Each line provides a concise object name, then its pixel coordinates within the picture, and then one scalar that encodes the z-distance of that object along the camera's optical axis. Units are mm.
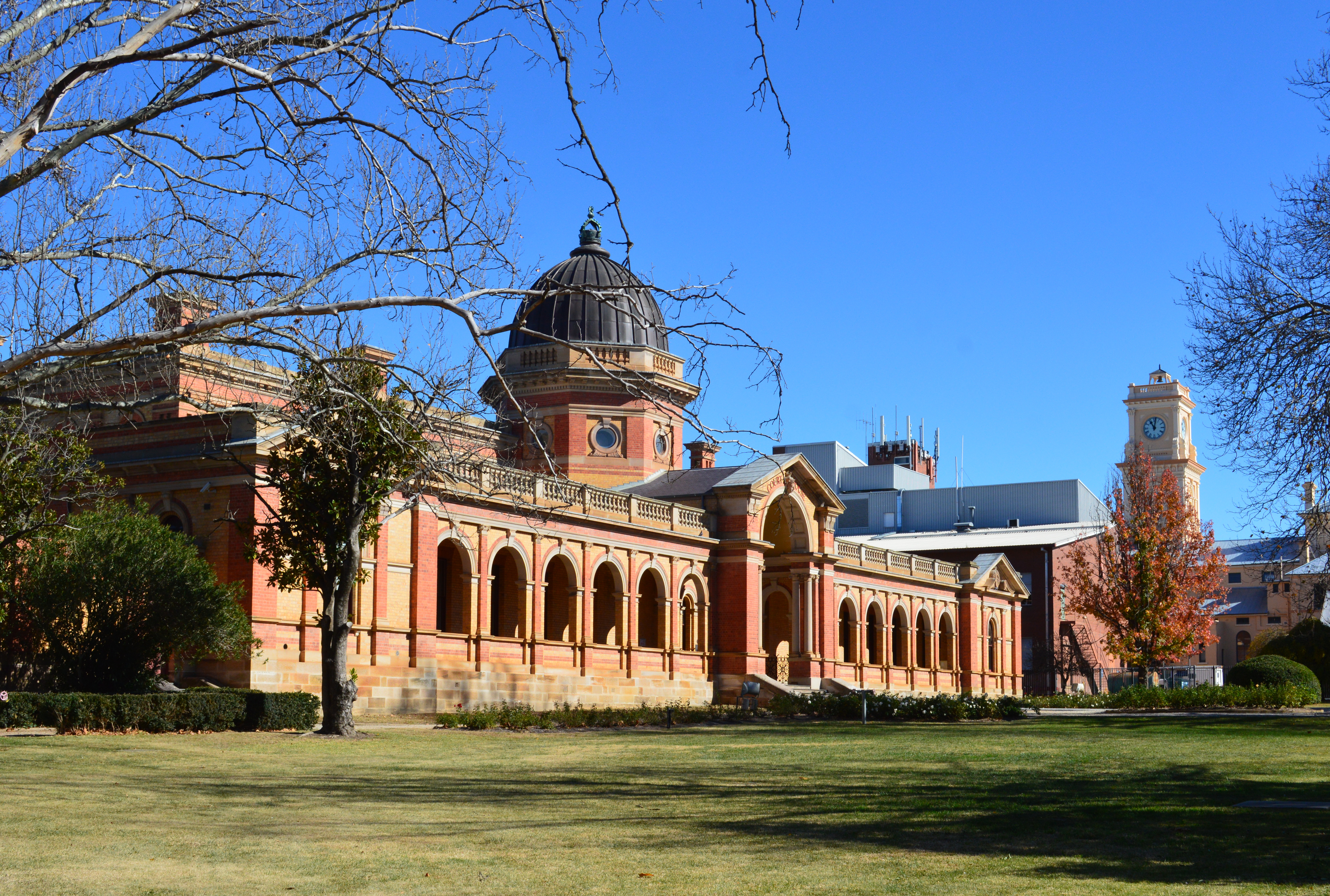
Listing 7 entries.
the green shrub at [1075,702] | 49812
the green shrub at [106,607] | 27188
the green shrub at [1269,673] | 45281
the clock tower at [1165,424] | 118125
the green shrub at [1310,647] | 57062
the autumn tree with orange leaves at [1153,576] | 59031
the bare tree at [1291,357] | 20969
